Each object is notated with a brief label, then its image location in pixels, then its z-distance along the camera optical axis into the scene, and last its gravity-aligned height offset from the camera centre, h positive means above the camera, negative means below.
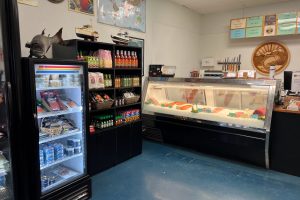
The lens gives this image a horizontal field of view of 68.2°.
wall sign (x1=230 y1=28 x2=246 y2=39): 5.98 +1.16
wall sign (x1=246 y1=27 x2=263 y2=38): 5.72 +1.15
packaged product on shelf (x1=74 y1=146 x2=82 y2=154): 2.81 -0.94
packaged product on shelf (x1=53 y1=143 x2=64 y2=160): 2.65 -0.91
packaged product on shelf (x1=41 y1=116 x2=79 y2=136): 2.52 -0.59
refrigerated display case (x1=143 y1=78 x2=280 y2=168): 3.38 -0.65
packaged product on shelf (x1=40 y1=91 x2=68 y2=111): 2.51 -0.30
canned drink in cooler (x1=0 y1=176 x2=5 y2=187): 2.26 -1.07
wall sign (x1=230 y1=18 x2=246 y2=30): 5.94 +1.42
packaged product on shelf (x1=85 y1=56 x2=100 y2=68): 3.14 +0.21
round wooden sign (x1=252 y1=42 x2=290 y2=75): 5.76 +0.51
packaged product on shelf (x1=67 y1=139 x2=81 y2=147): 2.79 -0.84
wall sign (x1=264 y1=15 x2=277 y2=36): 5.50 +1.27
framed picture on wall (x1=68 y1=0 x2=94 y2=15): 3.40 +1.11
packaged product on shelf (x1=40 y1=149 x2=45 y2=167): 2.46 -0.91
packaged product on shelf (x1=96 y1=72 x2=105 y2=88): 3.23 -0.06
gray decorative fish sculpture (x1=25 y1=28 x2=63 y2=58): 2.36 +0.33
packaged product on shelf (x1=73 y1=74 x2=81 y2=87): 2.71 -0.05
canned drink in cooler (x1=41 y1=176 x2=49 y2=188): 2.46 -1.19
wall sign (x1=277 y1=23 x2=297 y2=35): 5.26 +1.14
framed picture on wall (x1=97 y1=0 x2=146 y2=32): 3.90 +1.19
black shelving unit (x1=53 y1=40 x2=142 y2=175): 3.11 -0.89
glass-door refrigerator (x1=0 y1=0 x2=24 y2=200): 1.83 -0.11
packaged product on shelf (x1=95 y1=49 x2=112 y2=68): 3.32 +0.28
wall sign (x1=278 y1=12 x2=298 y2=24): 5.20 +1.39
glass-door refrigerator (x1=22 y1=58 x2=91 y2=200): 2.16 -0.59
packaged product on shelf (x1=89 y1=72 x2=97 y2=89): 3.15 -0.06
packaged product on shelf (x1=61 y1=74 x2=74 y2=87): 2.63 -0.05
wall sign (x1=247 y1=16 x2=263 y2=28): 5.67 +1.41
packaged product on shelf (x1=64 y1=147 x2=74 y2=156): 2.76 -0.93
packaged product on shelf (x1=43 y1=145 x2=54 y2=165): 2.51 -0.89
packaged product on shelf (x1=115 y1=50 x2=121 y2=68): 3.56 +0.26
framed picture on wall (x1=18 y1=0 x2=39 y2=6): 2.83 +0.96
